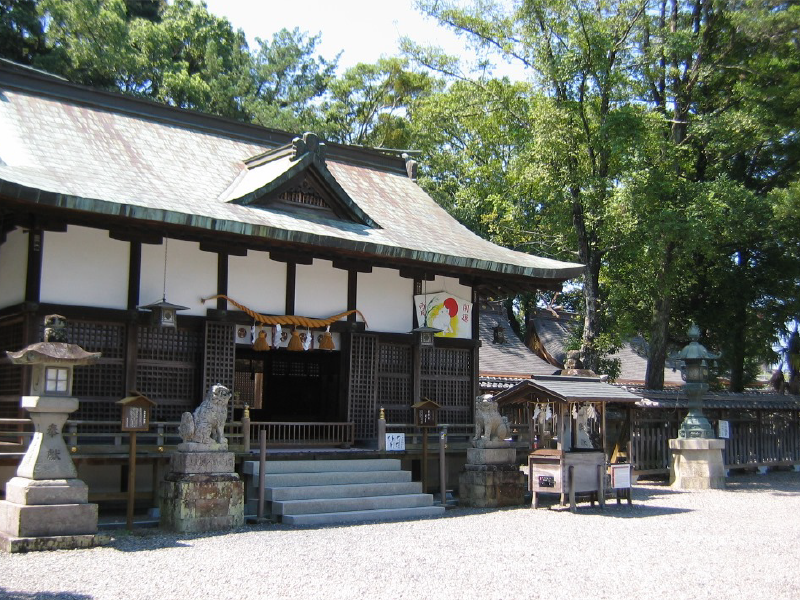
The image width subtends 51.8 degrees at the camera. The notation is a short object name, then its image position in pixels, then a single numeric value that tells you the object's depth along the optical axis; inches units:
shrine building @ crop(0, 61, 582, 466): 506.6
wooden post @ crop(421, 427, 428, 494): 589.2
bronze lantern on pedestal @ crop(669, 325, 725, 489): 753.0
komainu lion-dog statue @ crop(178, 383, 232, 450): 454.9
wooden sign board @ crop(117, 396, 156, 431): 463.8
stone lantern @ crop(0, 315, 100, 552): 378.6
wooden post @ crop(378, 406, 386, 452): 589.9
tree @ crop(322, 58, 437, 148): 1507.1
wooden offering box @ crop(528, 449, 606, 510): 555.8
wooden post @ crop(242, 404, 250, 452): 525.7
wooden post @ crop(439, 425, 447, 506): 574.8
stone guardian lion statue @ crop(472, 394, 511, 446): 582.2
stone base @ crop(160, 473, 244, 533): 438.6
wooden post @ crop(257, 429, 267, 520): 489.6
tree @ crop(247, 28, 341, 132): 1624.6
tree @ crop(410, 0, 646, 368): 808.9
